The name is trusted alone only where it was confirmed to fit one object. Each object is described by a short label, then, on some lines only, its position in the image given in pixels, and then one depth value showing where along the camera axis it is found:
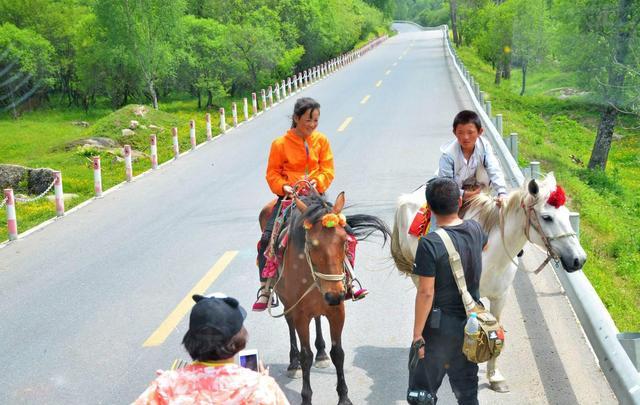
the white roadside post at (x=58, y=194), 14.74
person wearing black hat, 3.42
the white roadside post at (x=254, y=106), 31.26
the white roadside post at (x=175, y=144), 21.29
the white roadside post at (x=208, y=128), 24.77
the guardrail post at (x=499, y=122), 19.11
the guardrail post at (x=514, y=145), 14.89
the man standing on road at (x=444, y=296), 4.77
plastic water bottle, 4.80
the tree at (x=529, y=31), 50.47
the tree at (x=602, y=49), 26.52
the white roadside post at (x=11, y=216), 13.16
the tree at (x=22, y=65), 41.53
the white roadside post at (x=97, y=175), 16.41
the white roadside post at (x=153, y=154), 19.70
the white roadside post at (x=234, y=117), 28.05
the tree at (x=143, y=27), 37.03
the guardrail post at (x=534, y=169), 9.74
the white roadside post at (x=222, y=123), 26.50
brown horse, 5.71
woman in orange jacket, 7.11
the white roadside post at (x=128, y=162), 18.11
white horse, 6.14
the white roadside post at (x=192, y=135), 22.66
